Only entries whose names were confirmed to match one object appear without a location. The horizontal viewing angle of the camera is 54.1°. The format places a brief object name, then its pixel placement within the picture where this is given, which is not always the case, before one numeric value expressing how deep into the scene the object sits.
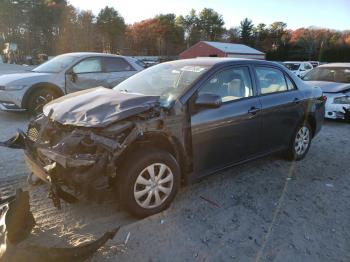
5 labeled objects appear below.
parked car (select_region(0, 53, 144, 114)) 7.80
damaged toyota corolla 3.17
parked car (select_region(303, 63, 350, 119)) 8.76
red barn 46.84
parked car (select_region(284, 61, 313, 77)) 22.95
